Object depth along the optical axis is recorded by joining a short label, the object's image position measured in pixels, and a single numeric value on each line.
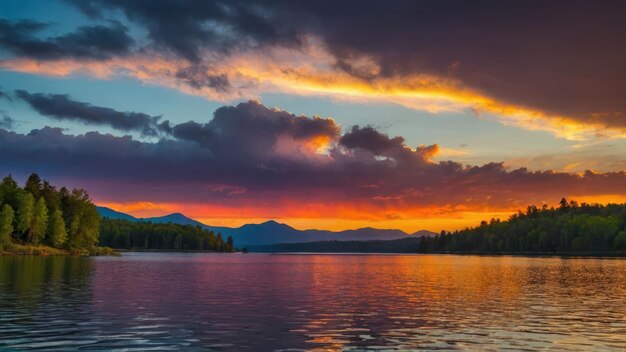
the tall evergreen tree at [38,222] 194.38
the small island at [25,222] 185.62
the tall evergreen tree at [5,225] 172.40
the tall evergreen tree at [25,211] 188.75
